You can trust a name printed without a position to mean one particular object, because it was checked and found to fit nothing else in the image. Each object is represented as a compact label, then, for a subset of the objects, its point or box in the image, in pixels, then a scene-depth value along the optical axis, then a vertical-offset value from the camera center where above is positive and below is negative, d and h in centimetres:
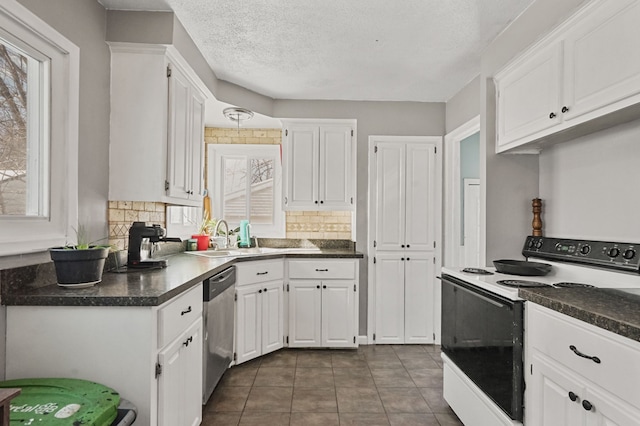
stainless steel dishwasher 230 -79
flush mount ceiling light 337 +96
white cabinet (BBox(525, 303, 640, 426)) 107 -55
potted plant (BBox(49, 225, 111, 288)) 150 -22
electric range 163 -52
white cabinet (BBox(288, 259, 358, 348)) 349 -87
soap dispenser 383 -22
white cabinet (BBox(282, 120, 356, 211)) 372 +48
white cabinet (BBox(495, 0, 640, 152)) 144 +66
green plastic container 105 -61
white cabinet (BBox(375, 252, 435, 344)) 370 -86
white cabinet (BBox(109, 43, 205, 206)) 226 +58
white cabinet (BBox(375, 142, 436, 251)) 373 +11
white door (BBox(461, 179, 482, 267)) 459 -7
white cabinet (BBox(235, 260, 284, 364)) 303 -85
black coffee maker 215 -19
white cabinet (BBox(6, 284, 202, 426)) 139 -52
